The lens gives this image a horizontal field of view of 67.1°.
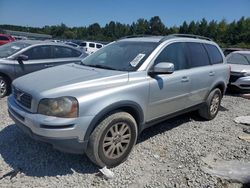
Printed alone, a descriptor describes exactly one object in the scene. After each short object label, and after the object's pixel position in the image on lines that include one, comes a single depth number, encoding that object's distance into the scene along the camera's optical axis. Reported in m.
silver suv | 2.20
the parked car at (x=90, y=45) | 18.25
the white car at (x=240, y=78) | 6.06
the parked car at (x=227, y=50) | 9.73
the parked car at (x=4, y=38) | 13.53
